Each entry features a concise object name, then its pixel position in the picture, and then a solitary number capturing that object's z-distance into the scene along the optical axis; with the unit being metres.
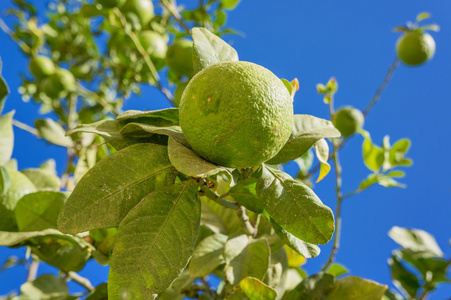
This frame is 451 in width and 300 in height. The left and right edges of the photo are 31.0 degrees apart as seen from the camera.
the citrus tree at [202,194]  0.42
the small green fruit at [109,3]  0.86
